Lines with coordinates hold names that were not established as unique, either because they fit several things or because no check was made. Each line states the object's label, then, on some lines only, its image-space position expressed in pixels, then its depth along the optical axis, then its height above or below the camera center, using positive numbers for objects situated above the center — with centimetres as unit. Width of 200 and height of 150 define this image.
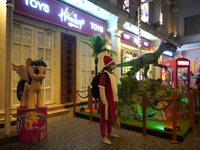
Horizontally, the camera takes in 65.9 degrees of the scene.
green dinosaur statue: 596 +65
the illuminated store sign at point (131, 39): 961 +254
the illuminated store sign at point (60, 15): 513 +243
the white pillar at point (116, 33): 807 +234
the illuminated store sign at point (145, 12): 1094 +471
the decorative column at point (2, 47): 420 +81
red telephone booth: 902 +21
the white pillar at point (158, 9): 1248 +557
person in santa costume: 296 -39
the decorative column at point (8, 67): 305 +19
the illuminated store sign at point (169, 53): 1430 +220
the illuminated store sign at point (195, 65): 1459 +110
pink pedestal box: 314 -98
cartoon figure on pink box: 324 -10
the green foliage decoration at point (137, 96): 449 -64
